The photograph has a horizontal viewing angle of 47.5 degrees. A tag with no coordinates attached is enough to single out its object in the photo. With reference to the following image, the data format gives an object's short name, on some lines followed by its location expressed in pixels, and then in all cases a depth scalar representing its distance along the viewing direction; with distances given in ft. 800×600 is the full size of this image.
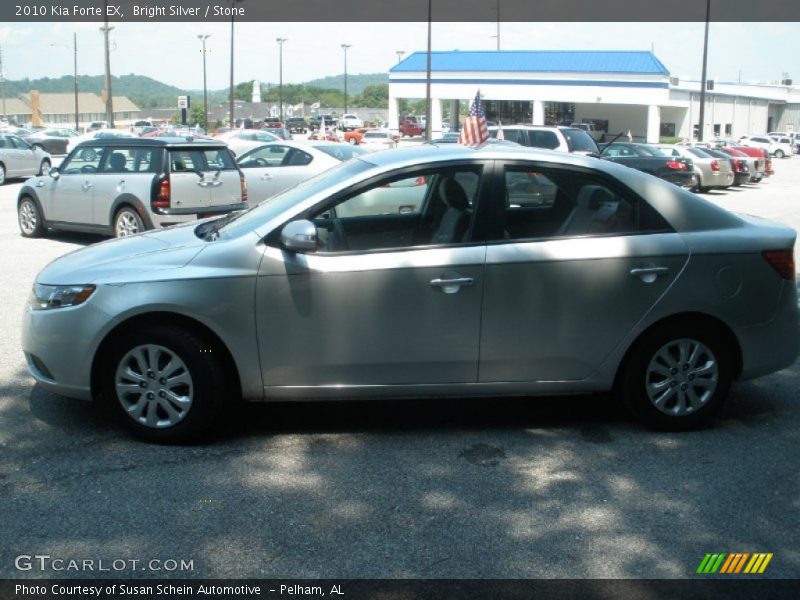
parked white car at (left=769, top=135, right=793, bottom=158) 221.05
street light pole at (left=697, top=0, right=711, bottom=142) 156.93
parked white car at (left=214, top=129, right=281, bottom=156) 76.23
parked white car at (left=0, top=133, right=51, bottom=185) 93.86
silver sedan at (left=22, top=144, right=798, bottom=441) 16.76
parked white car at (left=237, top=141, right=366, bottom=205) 56.18
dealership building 219.41
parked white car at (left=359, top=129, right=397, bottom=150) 142.43
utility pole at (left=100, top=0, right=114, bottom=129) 175.79
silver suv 41.45
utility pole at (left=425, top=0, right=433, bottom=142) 143.63
